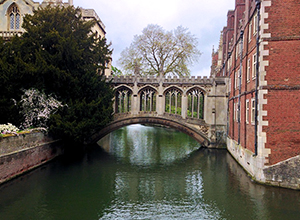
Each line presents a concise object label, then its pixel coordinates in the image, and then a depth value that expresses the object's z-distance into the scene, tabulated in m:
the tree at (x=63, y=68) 16.55
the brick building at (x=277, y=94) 11.95
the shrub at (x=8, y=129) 13.16
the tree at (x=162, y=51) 31.27
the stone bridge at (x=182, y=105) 24.09
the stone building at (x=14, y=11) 27.28
